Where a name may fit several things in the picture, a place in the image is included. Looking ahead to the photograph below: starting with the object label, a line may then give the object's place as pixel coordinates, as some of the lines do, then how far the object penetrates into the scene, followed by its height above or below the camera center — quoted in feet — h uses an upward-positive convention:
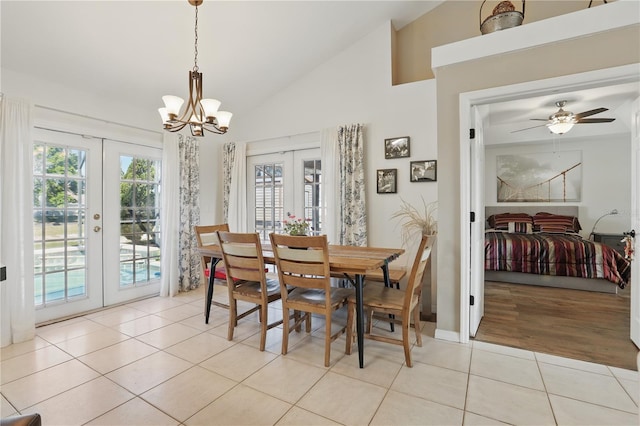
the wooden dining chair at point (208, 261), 10.02 -1.81
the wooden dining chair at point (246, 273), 8.07 -1.72
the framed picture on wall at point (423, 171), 11.02 +1.46
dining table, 7.06 -1.28
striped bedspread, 12.94 -2.16
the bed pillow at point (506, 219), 19.16 -0.59
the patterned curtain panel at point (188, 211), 13.52 +0.02
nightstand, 17.40 -1.73
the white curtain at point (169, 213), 12.94 -0.09
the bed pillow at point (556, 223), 18.01 -0.81
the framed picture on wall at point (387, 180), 11.65 +1.17
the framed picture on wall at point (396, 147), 11.41 +2.40
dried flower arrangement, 10.69 -0.32
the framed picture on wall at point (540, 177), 18.97 +2.14
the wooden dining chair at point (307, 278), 7.10 -1.68
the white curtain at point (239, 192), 15.07 +0.96
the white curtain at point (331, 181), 12.45 +1.23
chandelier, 7.68 +2.59
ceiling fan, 13.17 +3.92
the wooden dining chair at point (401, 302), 7.01 -2.24
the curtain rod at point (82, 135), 9.92 +2.75
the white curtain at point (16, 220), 8.52 -0.22
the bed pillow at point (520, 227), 18.18 -1.07
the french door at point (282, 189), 13.83 +1.05
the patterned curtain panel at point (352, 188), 11.95 +0.92
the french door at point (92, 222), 10.05 -0.39
